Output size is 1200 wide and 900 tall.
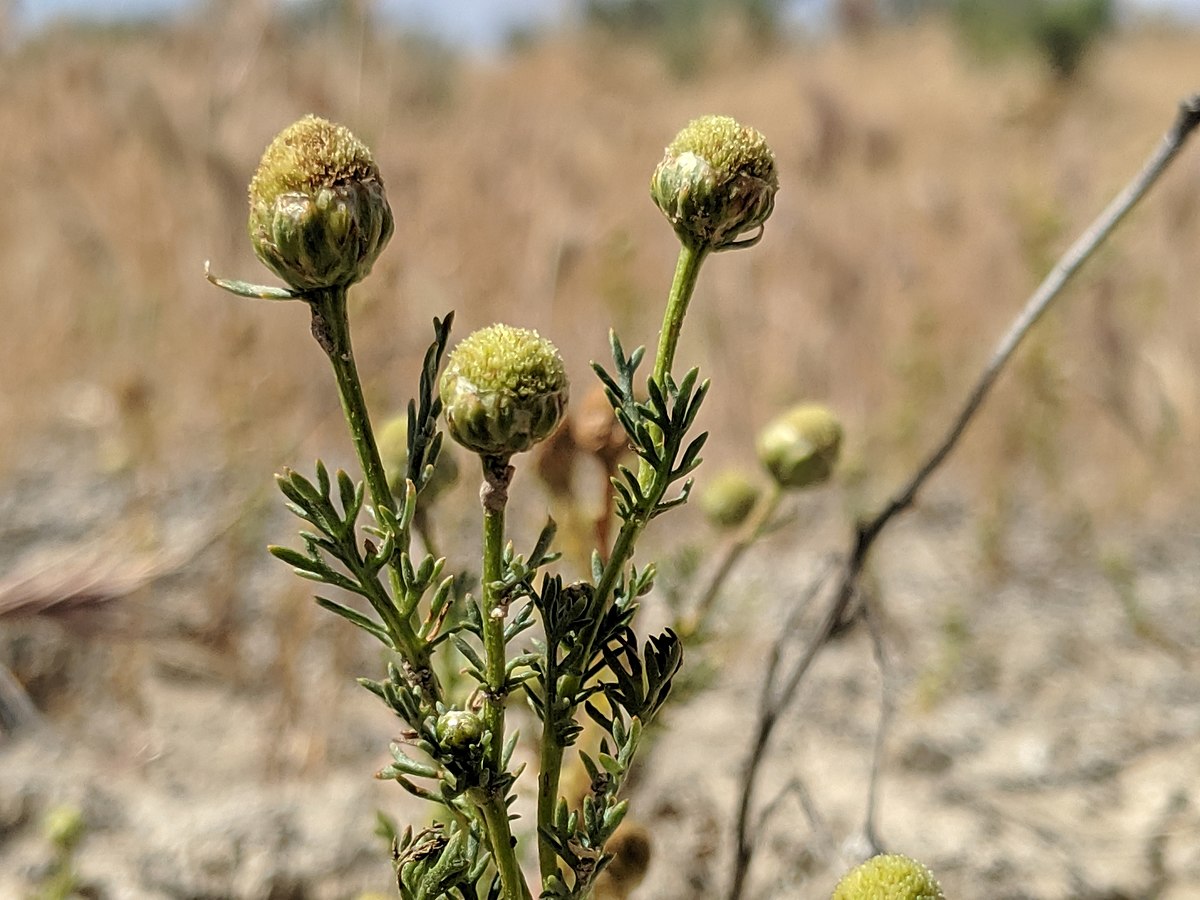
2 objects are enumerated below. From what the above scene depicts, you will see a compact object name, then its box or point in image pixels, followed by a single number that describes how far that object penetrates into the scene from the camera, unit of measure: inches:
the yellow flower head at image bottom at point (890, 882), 3.8
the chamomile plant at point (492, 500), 3.4
